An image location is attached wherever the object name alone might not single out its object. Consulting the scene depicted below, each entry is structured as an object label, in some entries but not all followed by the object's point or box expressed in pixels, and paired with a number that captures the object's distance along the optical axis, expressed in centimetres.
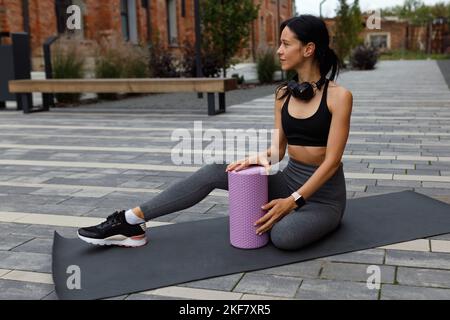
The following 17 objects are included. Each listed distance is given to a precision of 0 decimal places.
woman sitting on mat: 331
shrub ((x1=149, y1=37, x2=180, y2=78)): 1708
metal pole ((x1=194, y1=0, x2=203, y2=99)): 1430
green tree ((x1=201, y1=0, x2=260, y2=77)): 1830
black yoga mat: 308
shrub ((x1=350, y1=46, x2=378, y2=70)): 3008
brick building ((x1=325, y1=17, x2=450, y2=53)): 6550
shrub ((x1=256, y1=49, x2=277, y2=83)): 2009
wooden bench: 1033
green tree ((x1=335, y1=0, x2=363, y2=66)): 3303
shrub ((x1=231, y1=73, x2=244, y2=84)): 1941
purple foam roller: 335
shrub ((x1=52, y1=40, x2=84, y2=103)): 1362
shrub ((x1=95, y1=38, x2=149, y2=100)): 1464
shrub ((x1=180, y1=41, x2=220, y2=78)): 1767
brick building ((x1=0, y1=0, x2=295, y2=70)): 2275
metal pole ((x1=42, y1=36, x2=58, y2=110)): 1228
